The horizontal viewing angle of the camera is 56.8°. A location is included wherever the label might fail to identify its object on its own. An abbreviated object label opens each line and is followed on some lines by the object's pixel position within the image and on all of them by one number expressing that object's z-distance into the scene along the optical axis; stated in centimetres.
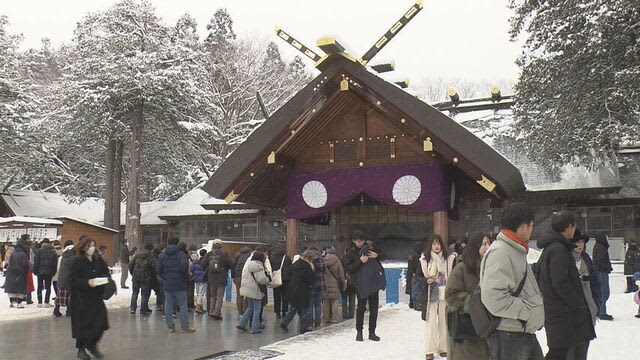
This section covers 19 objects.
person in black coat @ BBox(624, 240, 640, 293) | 1370
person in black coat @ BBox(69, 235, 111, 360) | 809
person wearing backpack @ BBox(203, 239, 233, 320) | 1223
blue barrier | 1381
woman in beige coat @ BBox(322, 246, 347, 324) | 1172
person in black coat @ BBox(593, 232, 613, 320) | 1123
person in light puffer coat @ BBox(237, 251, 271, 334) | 1052
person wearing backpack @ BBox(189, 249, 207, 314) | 1315
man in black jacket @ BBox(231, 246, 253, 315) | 1232
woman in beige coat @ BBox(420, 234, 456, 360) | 754
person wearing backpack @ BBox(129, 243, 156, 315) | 1273
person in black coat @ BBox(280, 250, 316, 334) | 1067
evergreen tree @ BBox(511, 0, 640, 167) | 1453
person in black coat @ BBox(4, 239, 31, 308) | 1362
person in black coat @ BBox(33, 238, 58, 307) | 1384
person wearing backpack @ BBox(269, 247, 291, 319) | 1214
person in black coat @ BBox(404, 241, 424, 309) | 938
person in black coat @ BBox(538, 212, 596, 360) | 461
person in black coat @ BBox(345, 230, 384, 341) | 877
